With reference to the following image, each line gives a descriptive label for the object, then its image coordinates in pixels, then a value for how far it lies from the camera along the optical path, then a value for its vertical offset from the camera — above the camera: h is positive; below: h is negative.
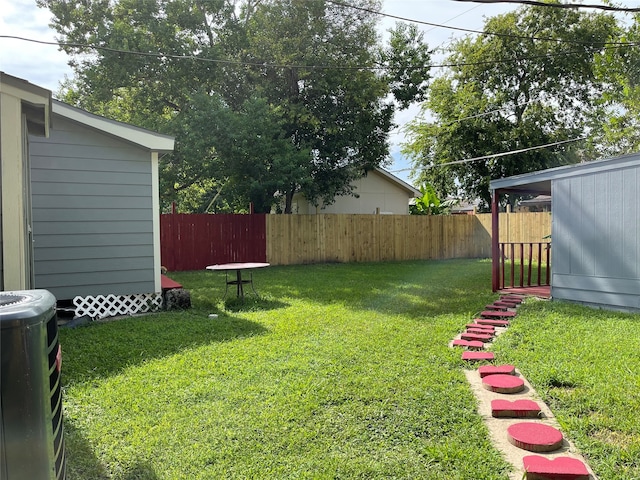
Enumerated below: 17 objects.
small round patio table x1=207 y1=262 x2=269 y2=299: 7.18 -0.57
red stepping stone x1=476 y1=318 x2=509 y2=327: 5.84 -1.20
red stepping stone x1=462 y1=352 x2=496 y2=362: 4.26 -1.20
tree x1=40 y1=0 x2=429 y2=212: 12.39 +4.50
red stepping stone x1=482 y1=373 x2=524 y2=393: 3.49 -1.21
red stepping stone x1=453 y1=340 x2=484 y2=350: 4.71 -1.20
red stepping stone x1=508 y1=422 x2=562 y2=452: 2.62 -1.24
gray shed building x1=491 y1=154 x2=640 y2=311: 6.20 -0.05
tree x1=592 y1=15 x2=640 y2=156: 14.98 +4.92
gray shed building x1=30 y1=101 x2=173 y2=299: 6.11 +0.38
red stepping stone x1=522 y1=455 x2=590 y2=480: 2.30 -1.24
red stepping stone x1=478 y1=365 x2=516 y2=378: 3.86 -1.20
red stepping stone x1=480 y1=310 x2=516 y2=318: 6.32 -1.19
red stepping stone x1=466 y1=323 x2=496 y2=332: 5.43 -1.19
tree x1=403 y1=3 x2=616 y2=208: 18.97 +5.77
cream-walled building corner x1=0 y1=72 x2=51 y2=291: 3.53 +0.45
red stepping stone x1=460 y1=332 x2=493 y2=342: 5.04 -1.20
